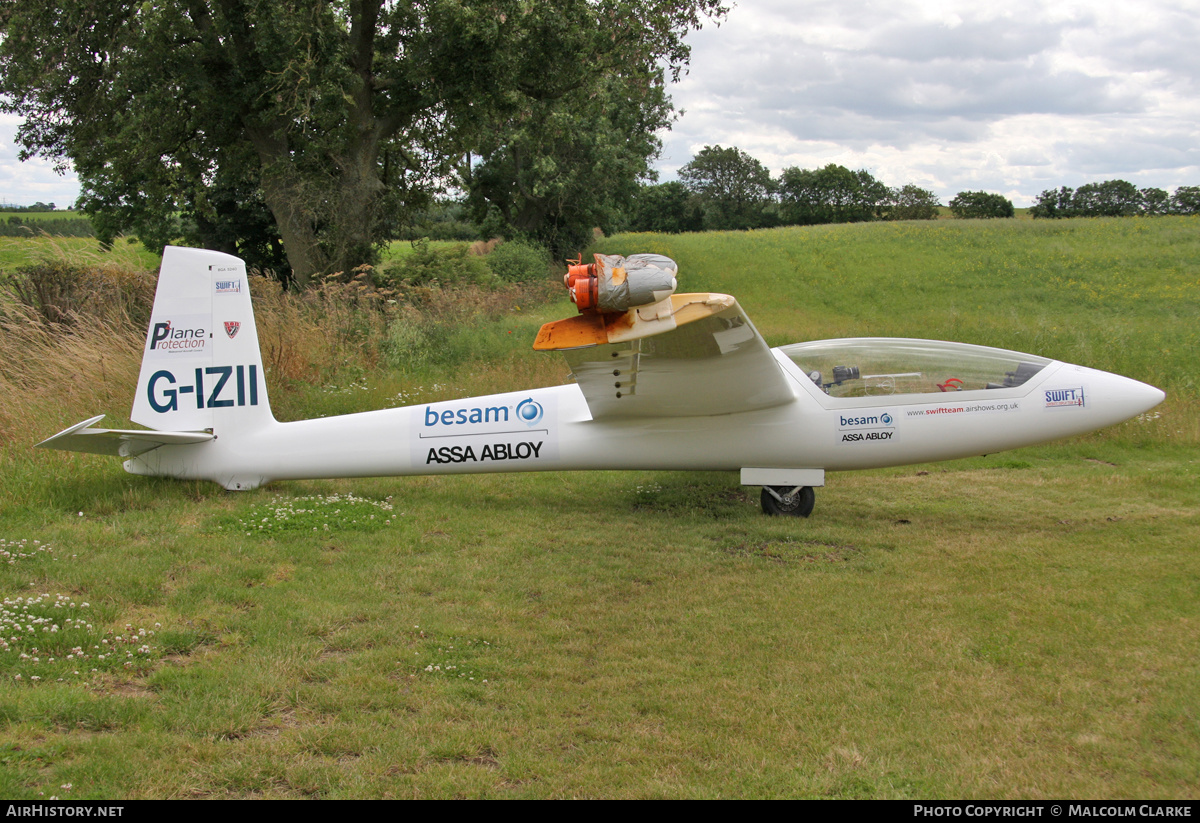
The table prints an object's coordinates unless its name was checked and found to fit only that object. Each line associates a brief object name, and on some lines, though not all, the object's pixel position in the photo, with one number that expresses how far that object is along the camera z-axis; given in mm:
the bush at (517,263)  28000
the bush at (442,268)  22734
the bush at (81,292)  12250
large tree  15523
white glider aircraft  7254
